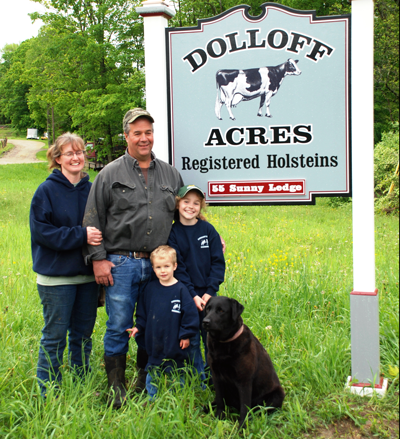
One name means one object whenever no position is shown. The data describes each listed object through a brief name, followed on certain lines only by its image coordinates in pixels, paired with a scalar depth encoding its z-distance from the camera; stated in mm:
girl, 3316
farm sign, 3463
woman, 3195
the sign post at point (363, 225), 3162
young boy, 3180
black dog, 2859
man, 3256
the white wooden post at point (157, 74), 3707
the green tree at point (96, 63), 23672
